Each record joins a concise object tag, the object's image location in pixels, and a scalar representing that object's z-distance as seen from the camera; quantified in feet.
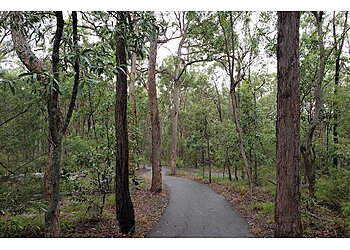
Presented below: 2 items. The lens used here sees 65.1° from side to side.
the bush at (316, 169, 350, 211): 17.71
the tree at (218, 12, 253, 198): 22.45
